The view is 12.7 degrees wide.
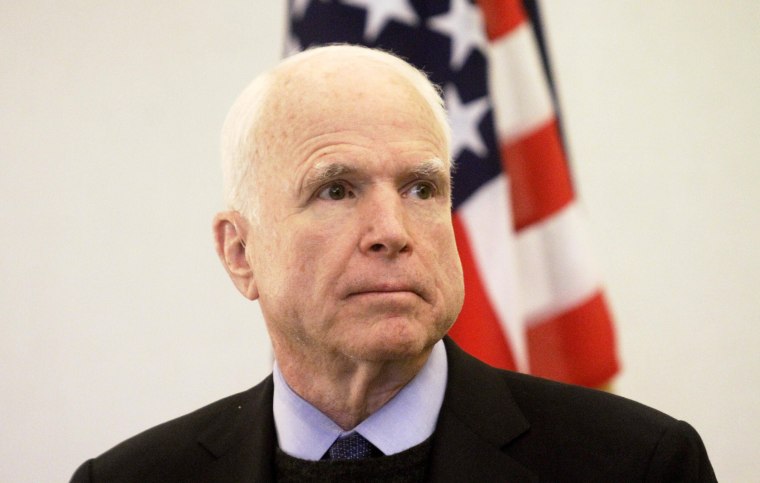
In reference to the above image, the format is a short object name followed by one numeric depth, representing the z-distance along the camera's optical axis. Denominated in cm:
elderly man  226
